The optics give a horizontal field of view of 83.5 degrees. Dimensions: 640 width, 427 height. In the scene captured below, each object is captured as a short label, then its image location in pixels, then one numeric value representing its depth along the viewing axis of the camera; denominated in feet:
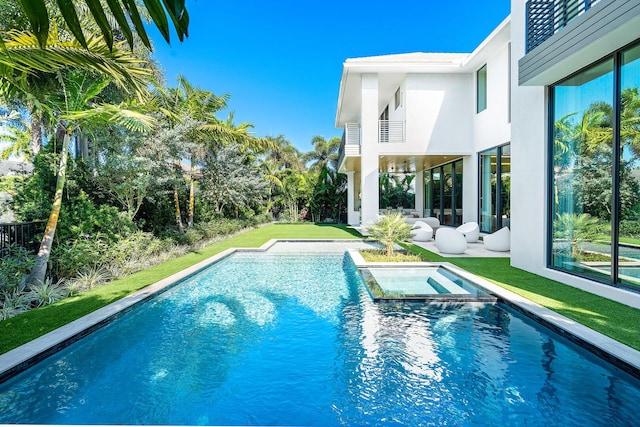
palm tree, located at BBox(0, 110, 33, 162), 83.51
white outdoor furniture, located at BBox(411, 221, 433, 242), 49.14
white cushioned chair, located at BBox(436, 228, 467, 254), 37.50
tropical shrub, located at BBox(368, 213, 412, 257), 35.53
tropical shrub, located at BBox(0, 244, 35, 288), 21.20
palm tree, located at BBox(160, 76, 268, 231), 53.52
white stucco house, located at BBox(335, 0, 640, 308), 20.11
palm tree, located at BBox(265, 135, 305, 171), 118.42
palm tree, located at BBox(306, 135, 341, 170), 128.16
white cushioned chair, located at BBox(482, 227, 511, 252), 38.45
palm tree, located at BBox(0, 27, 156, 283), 13.97
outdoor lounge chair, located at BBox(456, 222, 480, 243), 44.75
